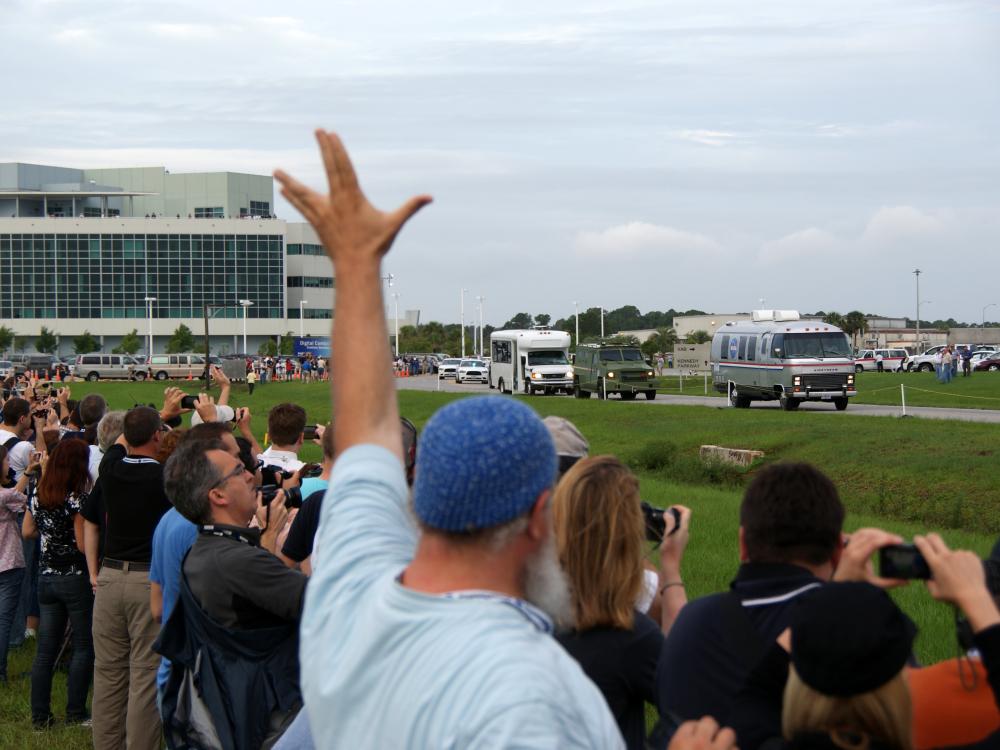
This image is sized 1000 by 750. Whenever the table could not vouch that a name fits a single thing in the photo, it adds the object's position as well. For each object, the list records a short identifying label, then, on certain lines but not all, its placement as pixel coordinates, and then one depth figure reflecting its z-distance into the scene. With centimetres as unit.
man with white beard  190
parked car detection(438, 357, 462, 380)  7933
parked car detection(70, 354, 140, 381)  8806
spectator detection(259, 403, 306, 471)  796
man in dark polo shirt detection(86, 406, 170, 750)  689
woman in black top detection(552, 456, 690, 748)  345
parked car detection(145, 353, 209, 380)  8788
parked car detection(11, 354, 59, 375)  8570
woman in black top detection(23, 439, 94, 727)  822
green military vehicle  4481
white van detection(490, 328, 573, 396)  5147
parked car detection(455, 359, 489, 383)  7206
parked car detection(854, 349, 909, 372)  7281
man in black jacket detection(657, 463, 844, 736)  309
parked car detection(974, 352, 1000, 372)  6700
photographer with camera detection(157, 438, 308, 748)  461
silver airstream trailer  3434
